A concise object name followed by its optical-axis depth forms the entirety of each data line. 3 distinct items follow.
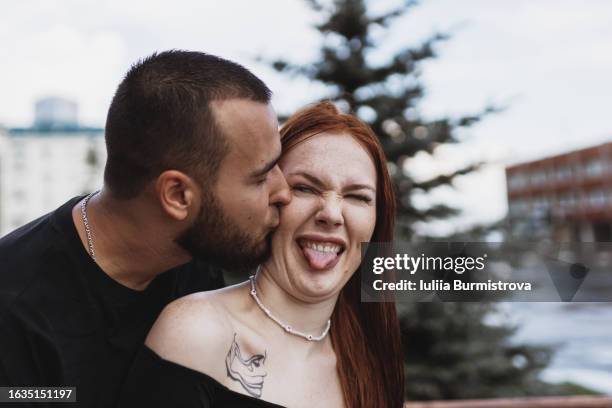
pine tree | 5.25
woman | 0.79
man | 0.79
